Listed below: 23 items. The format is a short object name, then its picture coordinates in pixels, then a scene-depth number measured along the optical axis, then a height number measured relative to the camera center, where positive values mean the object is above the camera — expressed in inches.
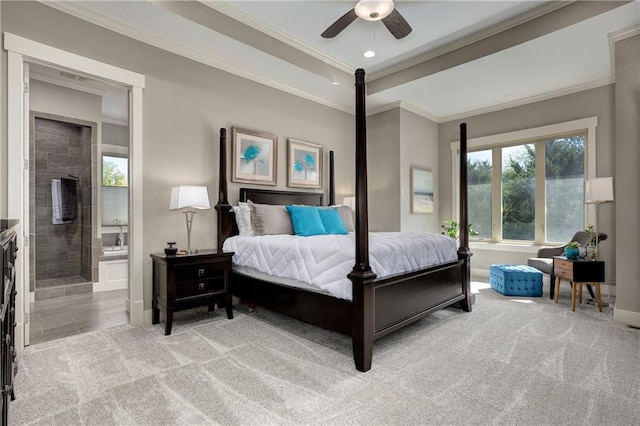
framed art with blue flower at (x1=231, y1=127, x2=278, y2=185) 165.9 +30.5
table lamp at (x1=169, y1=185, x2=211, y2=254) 132.3 +6.5
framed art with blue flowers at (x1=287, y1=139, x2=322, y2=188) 191.8 +30.3
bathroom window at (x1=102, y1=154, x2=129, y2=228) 247.4 +17.4
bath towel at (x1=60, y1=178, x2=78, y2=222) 199.0 +9.8
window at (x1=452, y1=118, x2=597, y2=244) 194.2 +20.7
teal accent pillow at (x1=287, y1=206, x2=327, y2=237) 155.3 -3.7
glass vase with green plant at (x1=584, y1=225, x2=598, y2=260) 150.9 -15.2
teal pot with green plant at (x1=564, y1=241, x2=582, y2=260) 151.5 -17.8
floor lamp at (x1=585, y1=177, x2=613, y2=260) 148.5 +10.5
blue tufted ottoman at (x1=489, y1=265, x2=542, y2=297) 171.8 -36.5
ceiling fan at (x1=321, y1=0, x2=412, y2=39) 112.5 +71.9
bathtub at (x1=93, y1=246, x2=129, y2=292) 193.9 -35.2
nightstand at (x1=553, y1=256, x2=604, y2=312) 144.2 -27.0
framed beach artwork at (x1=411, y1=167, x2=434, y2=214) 227.9 +16.5
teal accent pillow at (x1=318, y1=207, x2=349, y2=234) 165.5 -4.4
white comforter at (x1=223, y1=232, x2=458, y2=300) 101.8 -15.0
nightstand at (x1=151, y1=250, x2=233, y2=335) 122.0 -27.0
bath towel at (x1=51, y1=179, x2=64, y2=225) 197.3 +7.9
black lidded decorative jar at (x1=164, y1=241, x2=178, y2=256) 123.7 -14.2
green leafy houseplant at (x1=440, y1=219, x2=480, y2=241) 227.1 -11.4
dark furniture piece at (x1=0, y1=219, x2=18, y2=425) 44.8 -19.6
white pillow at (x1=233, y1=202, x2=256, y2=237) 153.9 -2.6
